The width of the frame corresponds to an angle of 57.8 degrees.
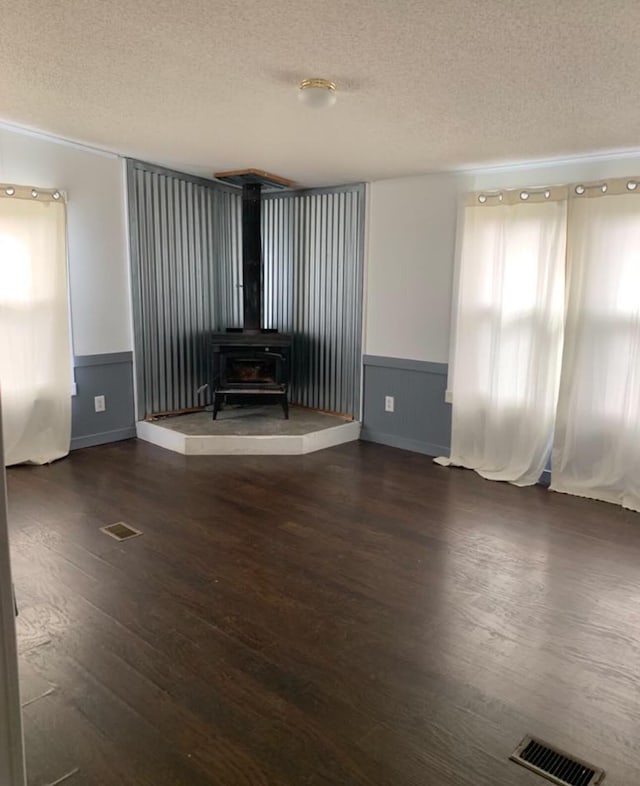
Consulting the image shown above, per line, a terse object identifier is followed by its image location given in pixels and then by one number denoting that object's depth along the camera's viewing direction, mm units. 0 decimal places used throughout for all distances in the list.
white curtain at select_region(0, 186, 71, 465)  3834
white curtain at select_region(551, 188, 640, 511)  3553
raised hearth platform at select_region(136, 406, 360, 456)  4531
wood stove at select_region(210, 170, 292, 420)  4906
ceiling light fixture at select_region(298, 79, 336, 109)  2611
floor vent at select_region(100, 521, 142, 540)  3043
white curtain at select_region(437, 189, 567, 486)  3869
